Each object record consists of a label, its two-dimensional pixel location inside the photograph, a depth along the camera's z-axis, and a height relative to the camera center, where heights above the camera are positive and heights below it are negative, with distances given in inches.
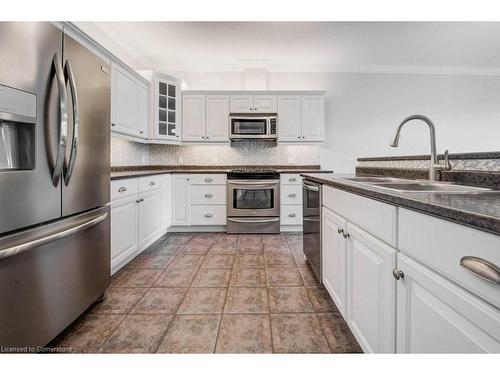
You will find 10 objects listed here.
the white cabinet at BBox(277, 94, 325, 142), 164.1 +37.9
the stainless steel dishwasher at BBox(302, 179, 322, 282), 79.6 -15.2
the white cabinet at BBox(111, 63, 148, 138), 109.8 +34.8
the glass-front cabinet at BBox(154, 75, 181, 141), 150.4 +41.1
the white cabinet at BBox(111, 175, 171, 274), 89.7 -15.0
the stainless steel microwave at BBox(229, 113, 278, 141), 161.2 +31.6
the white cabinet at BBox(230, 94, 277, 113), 164.1 +47.0
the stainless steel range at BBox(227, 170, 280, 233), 151.4 -13.5
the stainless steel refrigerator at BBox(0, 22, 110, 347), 42.6 -0.3
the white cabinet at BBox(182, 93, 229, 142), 163.3 +37.8
